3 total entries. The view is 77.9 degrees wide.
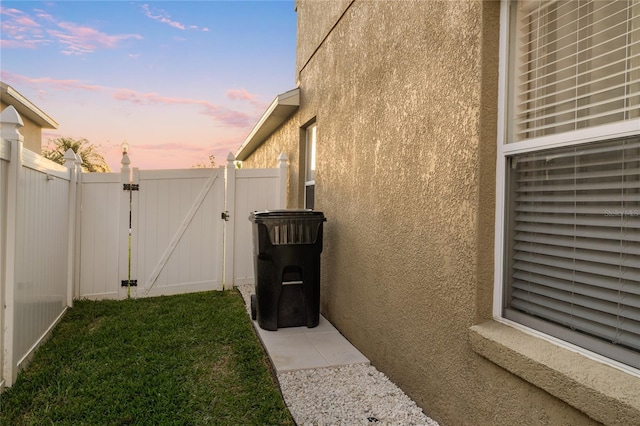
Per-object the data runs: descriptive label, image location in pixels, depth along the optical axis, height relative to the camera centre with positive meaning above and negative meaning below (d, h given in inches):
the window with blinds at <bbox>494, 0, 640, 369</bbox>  64.7 +8.1
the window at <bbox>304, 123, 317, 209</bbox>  259.0 +30.6
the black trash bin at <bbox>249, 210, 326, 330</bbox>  183.6 -25.4
